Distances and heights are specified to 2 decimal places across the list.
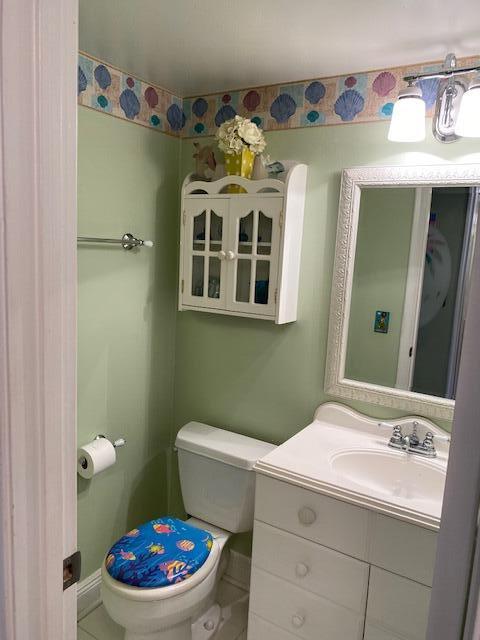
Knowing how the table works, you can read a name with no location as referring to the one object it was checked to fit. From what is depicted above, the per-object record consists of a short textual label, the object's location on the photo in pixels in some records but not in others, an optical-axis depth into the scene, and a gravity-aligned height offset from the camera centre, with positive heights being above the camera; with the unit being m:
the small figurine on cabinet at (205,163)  2.03 +0.38
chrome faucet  1.71 -0.65
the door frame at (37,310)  0.64 -0.10
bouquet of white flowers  1.83 +0.45
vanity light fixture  1.51 +0.50
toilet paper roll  1.91 -0.84
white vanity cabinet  1.40 -0.97
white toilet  1.61 -1.10
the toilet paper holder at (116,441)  2.04 -0.83
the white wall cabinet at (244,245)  1.86 +0.04
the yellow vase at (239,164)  1.90 +0.36
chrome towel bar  1.90 +0.03
